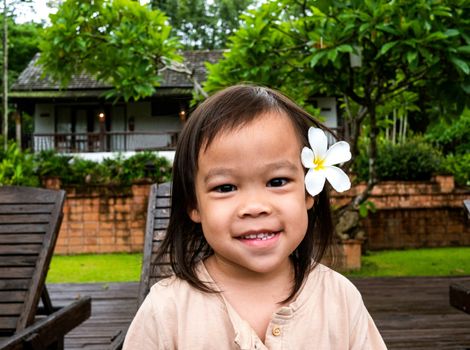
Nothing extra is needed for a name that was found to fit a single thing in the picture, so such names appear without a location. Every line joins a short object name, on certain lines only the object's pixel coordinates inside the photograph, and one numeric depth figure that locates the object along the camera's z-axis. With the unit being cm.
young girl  123
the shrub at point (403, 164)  1042
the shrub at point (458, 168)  1057
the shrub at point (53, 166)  1065
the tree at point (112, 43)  556
